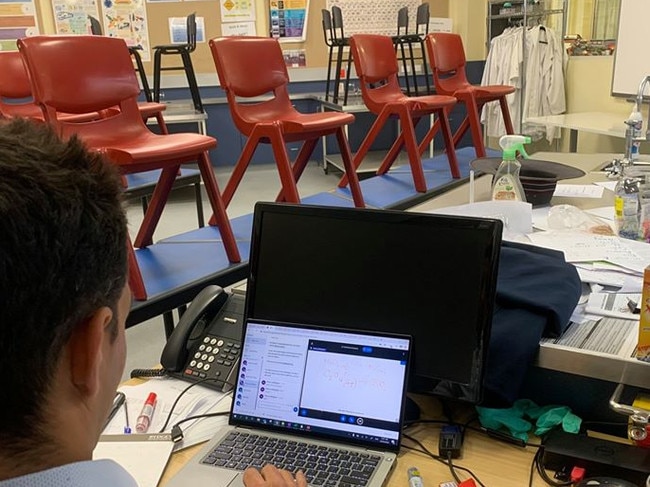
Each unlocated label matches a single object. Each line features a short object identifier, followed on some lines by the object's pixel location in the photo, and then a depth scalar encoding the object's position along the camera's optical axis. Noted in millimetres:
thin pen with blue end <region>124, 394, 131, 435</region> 1120
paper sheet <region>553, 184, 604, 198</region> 2203
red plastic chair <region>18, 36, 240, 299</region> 2113
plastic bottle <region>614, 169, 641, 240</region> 1680
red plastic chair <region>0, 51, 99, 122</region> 3818
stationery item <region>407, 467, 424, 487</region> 943
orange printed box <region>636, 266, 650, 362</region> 1001
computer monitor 1037
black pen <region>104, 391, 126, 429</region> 1179
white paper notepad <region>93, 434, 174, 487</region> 1003
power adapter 1028
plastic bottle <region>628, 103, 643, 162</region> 2261
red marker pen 1131
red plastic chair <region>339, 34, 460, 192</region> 3492
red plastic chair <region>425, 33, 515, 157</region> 3967
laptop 986
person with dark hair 493
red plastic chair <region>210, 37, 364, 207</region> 2721
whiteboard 4699
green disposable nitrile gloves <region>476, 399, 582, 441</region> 1061
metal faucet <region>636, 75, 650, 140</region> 2328
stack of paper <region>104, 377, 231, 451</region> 1121
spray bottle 1905
